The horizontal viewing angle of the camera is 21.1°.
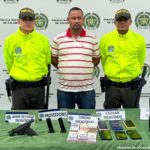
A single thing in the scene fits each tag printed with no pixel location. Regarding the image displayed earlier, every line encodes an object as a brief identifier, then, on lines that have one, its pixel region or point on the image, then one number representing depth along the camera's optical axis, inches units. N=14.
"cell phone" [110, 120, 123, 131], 123.1
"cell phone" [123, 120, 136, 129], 125.0
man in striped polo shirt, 168.1
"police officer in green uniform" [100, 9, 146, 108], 168.3
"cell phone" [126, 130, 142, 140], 115.9
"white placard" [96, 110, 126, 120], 130.6
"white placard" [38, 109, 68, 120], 129.0
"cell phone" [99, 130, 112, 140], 115.9
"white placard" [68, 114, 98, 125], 123.8
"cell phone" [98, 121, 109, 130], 123.1
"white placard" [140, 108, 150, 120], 130.7
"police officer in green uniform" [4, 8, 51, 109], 167.1
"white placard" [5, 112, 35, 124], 128.4
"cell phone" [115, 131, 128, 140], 115.6
